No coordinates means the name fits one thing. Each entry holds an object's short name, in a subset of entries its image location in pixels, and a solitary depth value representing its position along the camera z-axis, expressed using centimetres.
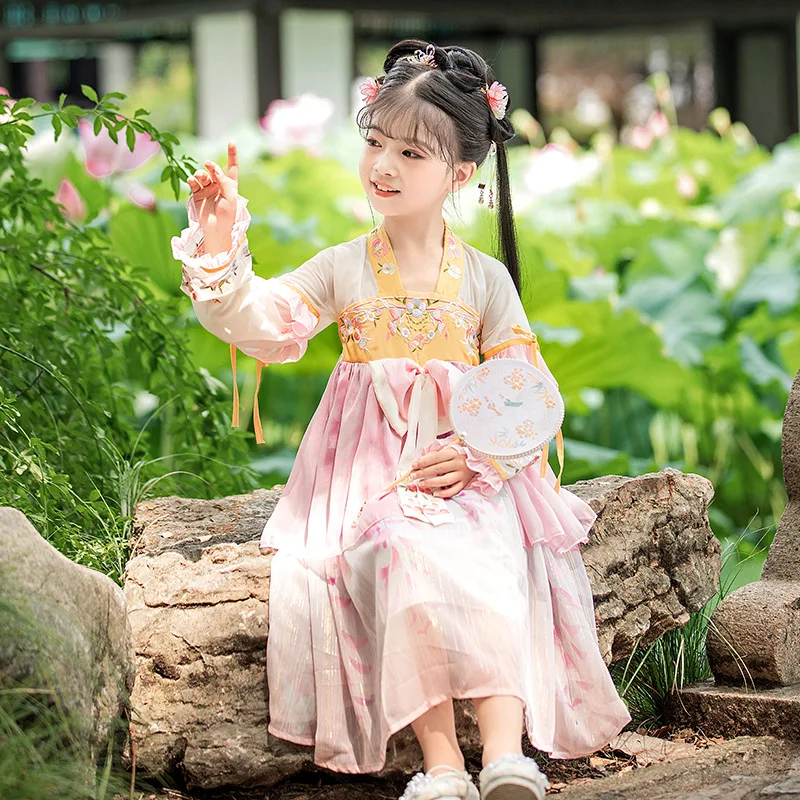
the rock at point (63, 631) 368
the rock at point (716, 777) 438
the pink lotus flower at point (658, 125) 1407
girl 419
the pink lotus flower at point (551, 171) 1230
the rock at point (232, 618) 443
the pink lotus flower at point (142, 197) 919
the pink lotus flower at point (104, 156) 1060
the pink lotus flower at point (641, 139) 1432
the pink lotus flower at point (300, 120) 1227
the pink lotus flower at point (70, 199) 980
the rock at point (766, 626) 507
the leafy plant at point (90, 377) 541
